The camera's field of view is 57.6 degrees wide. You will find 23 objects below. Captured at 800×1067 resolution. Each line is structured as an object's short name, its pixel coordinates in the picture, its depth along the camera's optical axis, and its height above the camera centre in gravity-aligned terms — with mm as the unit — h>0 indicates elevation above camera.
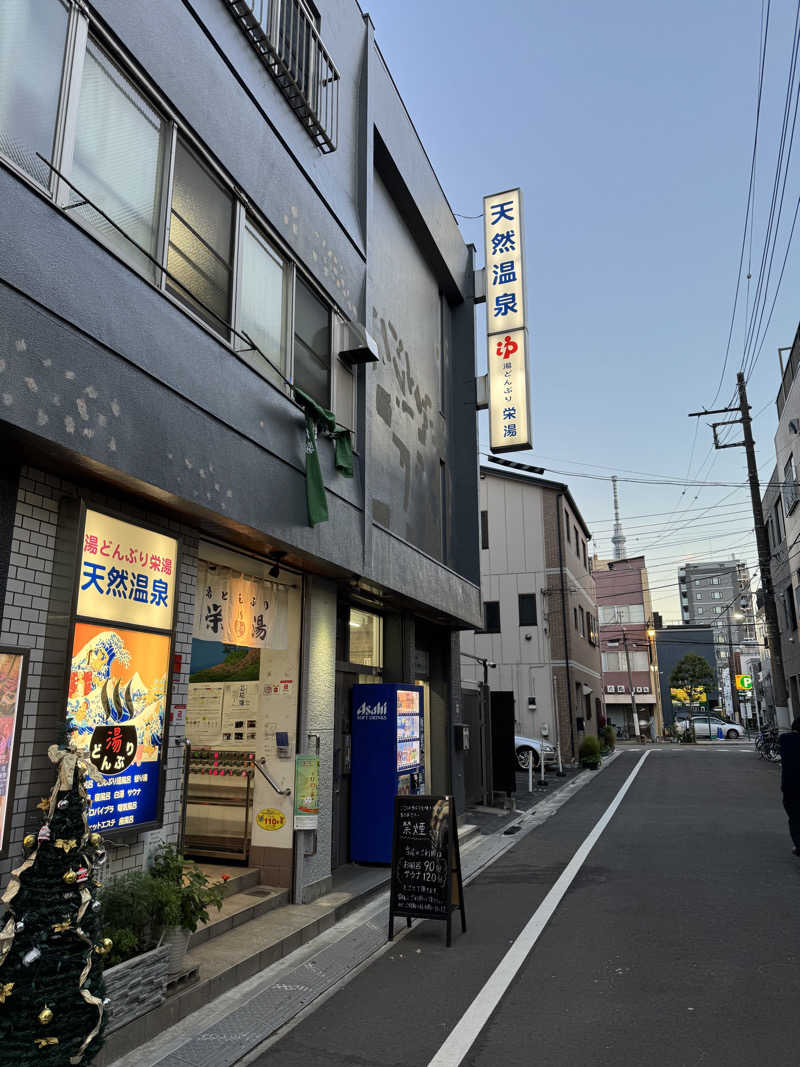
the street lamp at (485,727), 15398 -375
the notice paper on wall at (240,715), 8695 -57
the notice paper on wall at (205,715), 8992 -57
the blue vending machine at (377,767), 9547 -738
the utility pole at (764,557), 22438 +4714
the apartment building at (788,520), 27469 +7594
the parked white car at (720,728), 50844 -1383
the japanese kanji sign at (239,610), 7234 +1026
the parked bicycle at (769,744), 27000 -1354
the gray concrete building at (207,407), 4711 +2507
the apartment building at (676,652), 80438 +6652
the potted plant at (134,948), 4520 -1516
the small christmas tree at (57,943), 3598 -1157
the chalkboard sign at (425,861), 6750 -1399
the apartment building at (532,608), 28000 +3939
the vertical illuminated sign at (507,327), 13977 +7409
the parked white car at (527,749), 23500 -1277
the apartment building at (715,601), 93562 +17566
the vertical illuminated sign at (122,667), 5074 +316
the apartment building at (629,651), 59406 +4623
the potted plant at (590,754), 24938 -1518
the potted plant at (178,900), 4945 -1304
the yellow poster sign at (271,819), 7980 -1170
